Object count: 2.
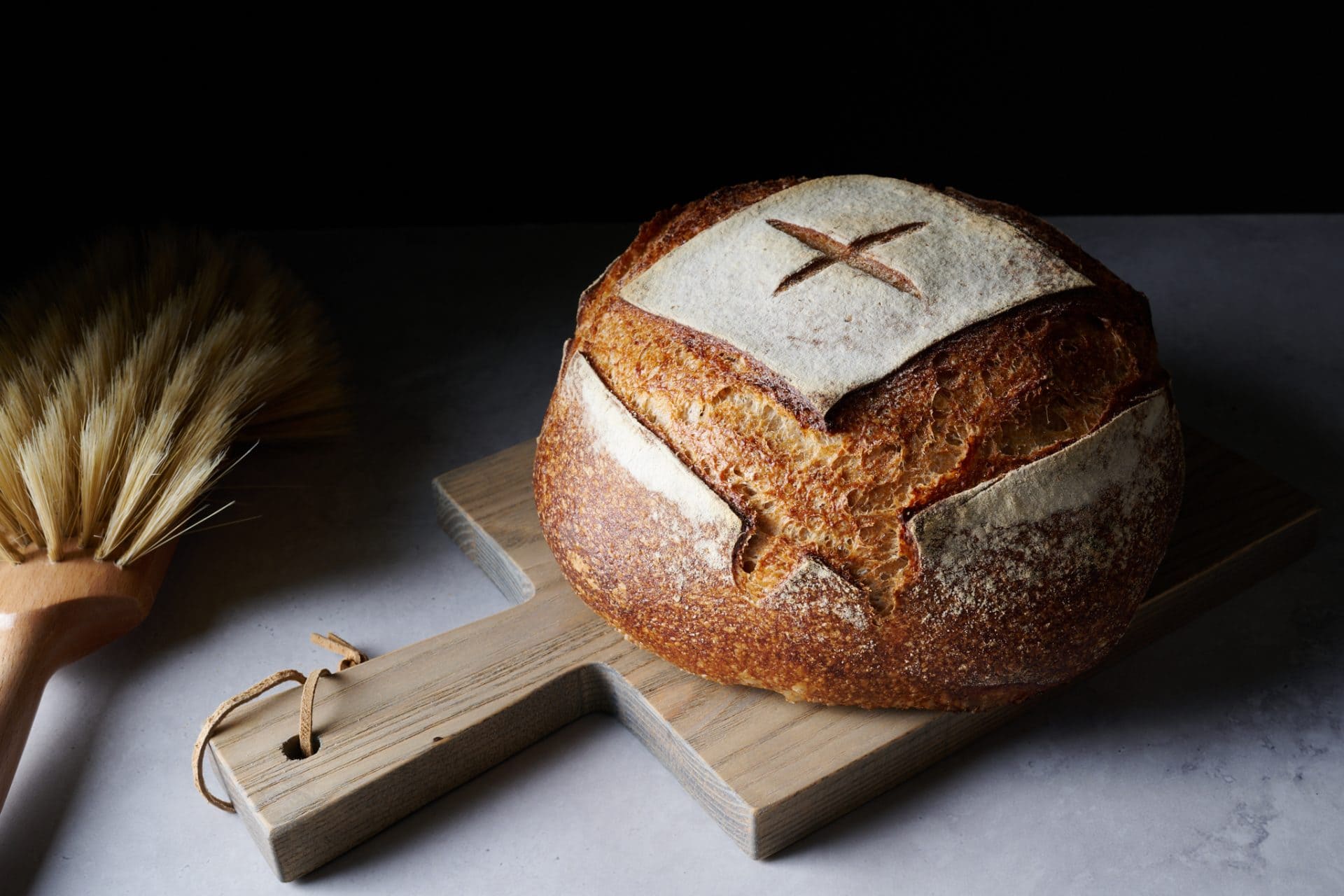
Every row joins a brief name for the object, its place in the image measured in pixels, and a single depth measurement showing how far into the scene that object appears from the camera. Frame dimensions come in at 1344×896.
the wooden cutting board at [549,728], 0.72
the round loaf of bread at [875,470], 0.71
